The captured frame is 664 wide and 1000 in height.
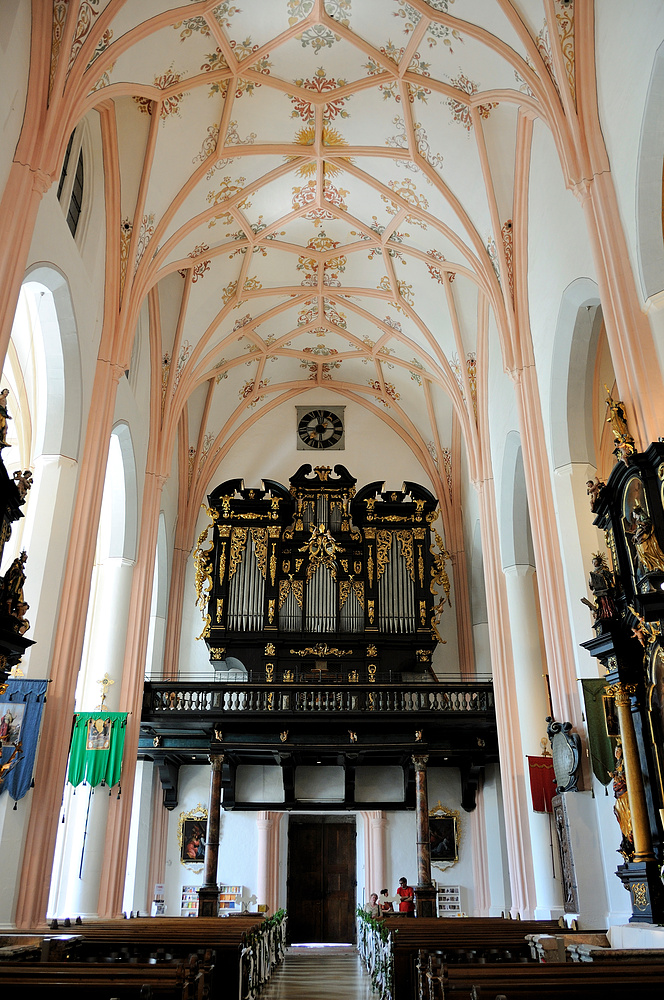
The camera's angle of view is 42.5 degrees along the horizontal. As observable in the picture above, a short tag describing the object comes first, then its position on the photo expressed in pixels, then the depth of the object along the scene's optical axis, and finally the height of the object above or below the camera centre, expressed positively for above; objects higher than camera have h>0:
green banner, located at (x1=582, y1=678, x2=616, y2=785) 9.52 +1.75
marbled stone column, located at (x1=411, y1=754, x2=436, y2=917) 15.01 +0.89
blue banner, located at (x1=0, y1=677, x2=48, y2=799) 9.95 +1.93
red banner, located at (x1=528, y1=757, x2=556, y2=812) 12.30 +1.58
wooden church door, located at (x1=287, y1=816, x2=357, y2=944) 19.00 +0.51
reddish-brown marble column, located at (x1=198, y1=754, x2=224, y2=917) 15.27 +0.84
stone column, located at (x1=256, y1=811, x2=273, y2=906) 18.48 +0.96
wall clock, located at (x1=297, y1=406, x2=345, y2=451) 22.69 +11.46
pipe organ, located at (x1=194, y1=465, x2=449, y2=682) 18.59 +6.65
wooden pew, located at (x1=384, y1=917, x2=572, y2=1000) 7.34 -0.34
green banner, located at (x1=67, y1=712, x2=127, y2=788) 13.36 +2.28
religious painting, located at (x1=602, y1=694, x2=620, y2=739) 8.56 +1.69
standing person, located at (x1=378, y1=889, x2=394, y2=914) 15.76 +0.02
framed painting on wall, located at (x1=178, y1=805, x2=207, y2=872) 18.59 +1.36
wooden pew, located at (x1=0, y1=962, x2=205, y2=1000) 4.38 -0.36
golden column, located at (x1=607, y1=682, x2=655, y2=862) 7.41 +1.02
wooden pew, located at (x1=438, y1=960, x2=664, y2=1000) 4.19 -0.37
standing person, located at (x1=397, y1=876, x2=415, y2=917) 15.73 +0.07
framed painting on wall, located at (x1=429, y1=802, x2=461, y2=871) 18.58 +1.33
